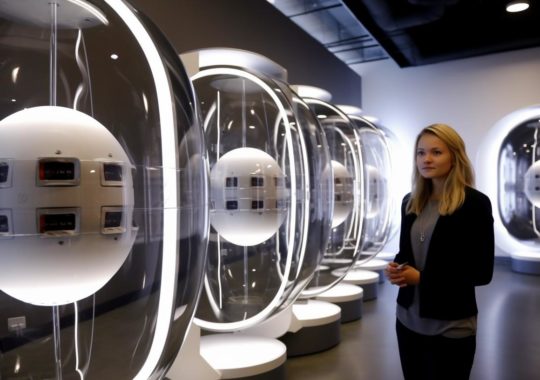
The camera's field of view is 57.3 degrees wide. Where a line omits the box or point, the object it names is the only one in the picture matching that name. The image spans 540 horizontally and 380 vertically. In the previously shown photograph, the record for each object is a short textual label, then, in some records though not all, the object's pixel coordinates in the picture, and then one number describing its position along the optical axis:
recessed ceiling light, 5.59
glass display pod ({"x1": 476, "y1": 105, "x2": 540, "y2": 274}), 6.61
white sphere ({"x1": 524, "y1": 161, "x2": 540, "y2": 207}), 6.16
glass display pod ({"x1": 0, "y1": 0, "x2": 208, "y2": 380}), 0.94
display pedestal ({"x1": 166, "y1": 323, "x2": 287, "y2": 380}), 2.19
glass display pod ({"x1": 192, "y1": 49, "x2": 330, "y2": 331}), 2.12
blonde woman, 1.75
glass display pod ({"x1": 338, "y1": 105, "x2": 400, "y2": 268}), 4.82
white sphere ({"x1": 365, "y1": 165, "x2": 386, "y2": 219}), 4.75
